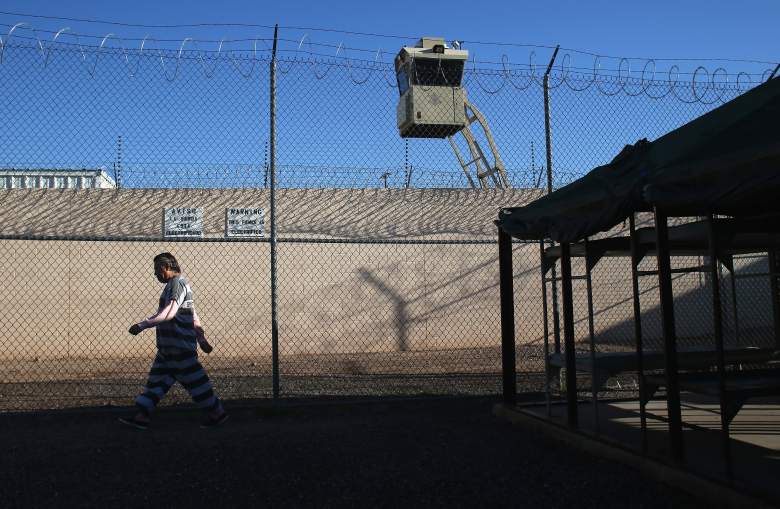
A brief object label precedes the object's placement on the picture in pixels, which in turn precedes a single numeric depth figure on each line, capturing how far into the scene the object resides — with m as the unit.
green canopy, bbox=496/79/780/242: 3.39
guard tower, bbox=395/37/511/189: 10.81
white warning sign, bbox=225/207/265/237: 11.92
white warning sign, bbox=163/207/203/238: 11.88
